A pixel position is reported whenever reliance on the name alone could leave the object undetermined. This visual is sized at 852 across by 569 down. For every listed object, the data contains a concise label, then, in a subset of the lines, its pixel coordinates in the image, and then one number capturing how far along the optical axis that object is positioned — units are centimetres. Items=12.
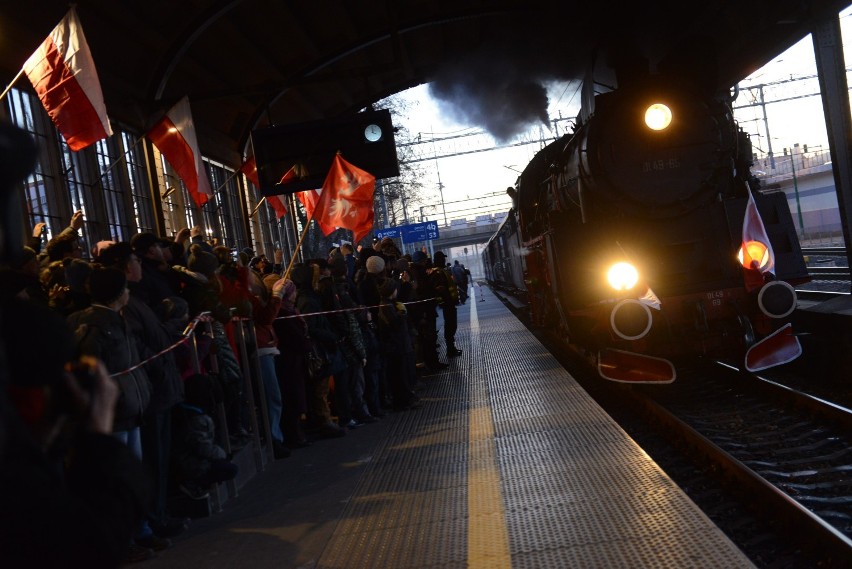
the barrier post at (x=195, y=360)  567
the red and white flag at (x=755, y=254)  848
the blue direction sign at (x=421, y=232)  4159
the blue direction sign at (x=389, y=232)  3559
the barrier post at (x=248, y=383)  666
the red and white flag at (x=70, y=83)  846
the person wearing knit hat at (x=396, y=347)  951
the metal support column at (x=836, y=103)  1221
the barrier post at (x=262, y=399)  706
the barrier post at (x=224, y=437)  598
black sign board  1262
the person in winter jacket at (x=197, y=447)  536
